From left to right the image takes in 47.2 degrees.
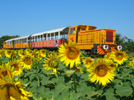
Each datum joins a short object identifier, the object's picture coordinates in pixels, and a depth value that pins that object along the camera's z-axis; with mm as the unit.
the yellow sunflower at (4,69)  1853
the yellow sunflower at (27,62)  4203
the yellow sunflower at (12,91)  749
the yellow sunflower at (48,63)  3604
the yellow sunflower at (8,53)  6753
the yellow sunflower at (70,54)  2416
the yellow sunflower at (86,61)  4797
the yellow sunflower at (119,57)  4618
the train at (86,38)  14594
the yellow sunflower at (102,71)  2632
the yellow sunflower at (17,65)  3444
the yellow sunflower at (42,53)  6925
